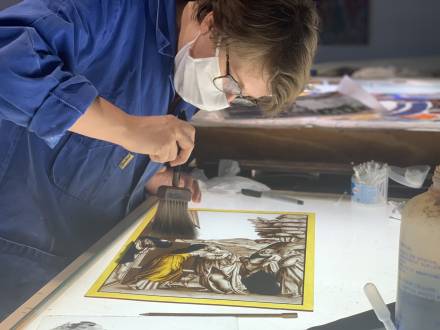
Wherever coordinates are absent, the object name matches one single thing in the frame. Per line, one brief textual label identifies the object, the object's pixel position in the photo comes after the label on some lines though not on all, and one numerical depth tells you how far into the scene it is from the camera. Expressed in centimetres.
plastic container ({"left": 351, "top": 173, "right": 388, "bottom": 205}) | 133
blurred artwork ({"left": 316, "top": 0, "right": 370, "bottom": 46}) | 358
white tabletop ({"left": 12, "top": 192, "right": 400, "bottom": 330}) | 82
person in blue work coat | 94
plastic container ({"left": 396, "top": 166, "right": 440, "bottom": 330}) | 67
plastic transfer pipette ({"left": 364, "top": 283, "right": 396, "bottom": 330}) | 77
